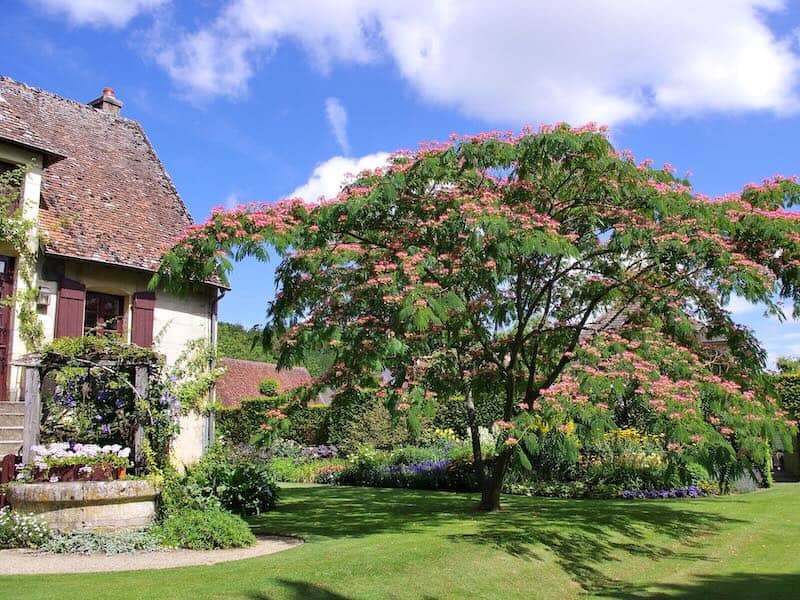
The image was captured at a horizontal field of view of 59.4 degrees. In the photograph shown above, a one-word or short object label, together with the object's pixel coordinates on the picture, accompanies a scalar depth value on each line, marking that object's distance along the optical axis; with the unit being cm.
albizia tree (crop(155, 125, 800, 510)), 848
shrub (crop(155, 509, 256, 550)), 917
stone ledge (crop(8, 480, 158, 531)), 905
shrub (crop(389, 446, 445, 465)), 1938
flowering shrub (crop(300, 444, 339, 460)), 2288
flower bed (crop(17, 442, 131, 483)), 940
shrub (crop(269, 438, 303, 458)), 2257
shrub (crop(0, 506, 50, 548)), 886
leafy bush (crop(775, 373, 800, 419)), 1834
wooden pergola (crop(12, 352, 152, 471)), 994
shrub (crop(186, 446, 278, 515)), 1122
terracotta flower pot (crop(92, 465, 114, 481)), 953
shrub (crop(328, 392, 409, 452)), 2256
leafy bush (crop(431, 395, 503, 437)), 2213
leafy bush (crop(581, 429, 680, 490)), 1509
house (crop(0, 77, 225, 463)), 1363
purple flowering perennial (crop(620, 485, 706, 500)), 1455
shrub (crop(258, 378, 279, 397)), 2697
